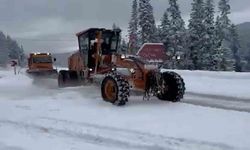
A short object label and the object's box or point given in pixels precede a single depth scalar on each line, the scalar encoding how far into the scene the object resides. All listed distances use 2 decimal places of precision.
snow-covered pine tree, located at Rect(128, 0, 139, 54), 63.94
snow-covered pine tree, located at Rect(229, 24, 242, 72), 69.44
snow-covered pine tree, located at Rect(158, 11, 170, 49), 55.69
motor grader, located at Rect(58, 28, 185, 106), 13.15
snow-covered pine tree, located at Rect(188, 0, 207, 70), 51.81
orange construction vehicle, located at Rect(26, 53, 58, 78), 29.56
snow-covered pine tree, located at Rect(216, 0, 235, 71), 52.95
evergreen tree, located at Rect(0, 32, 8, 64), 112.00
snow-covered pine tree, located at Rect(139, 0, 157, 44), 57.69
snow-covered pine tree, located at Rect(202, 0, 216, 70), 51.34
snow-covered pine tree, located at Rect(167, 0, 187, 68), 54.66
